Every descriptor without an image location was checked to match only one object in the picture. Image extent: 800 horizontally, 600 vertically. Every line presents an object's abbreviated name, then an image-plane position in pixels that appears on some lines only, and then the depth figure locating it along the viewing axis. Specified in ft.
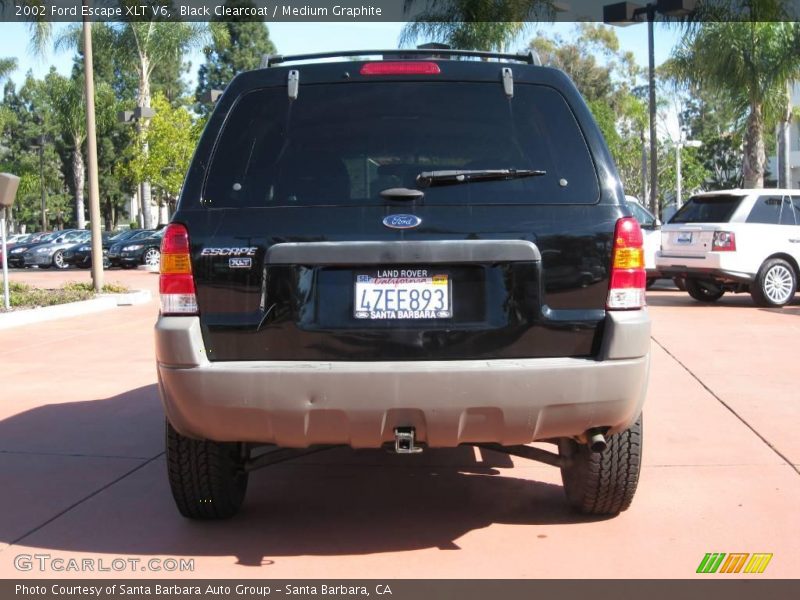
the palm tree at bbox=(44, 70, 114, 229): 145.48
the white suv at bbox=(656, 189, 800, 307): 44.78
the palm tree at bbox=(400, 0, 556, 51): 93.25
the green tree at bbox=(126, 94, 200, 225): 124.47
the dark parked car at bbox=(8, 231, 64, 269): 118.73
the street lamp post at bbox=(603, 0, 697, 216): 65.21
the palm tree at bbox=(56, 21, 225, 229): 114.21
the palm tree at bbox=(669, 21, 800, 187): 71.05
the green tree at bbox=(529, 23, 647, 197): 180.34
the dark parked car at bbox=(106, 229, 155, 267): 102.12
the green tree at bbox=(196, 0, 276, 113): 209.41
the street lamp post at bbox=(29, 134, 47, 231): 139.48
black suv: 12.04
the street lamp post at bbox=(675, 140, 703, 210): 135.99
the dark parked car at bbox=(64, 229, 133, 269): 109.48
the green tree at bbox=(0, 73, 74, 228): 225.76
